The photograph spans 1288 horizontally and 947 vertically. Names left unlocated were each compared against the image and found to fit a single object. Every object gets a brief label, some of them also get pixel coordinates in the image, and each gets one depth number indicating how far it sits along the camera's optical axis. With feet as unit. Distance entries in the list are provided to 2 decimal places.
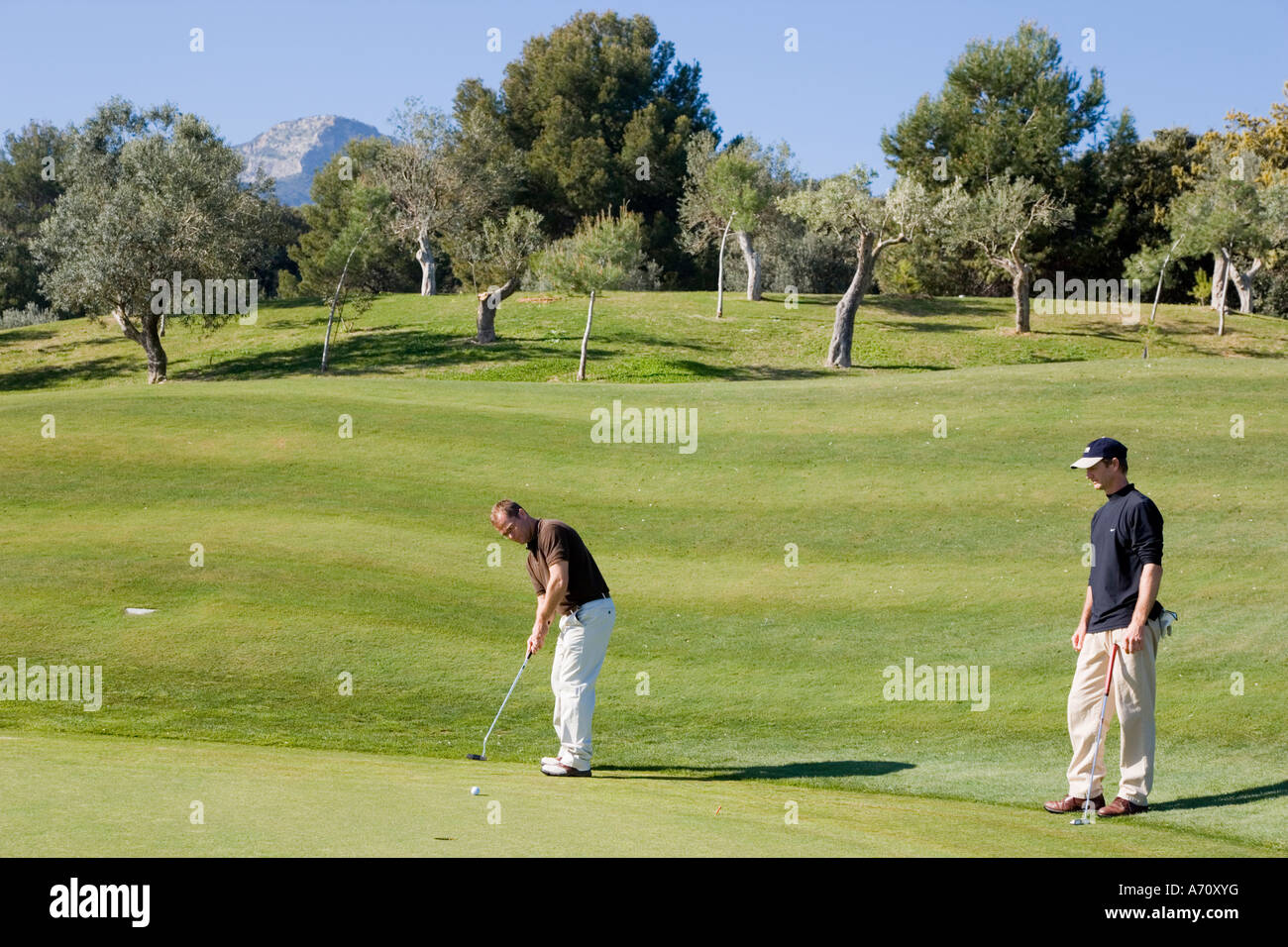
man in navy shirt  32.76
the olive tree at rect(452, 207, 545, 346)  183.93
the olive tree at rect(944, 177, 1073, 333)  195.83
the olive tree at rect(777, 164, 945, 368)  151.84
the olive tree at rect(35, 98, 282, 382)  174.40
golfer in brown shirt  36.63
